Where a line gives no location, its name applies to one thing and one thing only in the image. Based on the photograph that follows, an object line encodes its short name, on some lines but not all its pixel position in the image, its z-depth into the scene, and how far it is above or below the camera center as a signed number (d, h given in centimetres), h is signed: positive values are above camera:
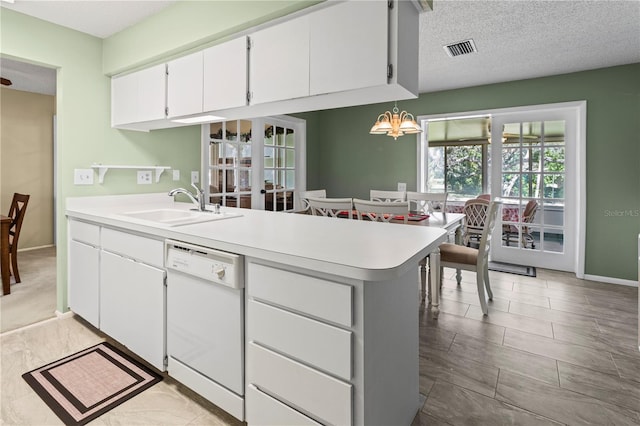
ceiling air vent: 296 +151
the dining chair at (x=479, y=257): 274 -40
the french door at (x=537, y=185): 407 +33
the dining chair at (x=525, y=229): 428 -24
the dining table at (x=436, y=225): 279 -17
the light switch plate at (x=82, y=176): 259 +25
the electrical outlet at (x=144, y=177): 296 +29
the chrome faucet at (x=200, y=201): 241 +6
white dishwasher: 139 -51
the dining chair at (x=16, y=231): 346 -24
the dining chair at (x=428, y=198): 385 +15
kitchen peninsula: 107 -39
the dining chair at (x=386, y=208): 274 +2
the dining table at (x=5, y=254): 313 -44
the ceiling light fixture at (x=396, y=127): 339 +86
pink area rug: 165 -96
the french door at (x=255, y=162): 357 +61
